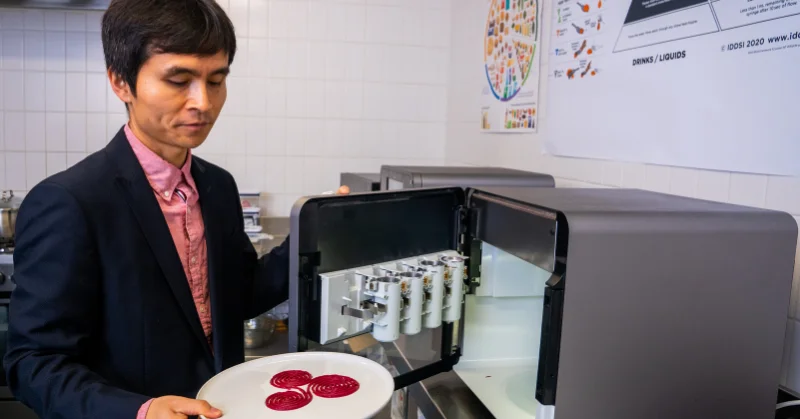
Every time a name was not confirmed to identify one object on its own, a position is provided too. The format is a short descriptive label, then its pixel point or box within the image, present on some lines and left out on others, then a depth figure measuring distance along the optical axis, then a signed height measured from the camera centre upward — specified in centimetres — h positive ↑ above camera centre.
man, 83 -18
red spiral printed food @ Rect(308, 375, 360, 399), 80 -31
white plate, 75 -31
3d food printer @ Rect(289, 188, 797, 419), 80 -19
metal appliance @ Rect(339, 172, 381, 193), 206 -13
